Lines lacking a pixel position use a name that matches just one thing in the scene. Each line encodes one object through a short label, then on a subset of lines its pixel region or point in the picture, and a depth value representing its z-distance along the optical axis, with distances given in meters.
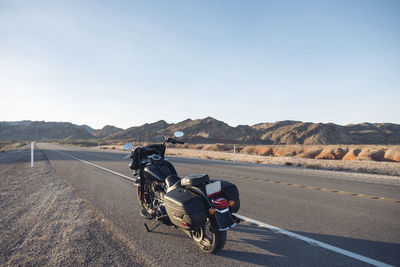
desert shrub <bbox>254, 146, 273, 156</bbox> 39.62
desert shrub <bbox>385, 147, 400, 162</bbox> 25.95
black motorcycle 3.18
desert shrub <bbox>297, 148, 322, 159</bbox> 32.78
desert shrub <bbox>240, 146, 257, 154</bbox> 41.86
